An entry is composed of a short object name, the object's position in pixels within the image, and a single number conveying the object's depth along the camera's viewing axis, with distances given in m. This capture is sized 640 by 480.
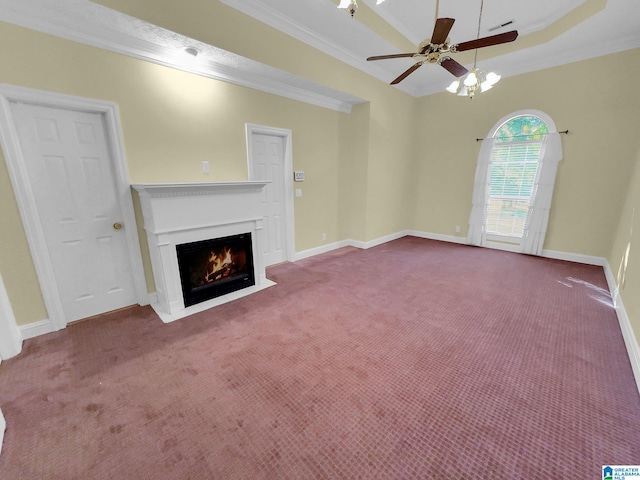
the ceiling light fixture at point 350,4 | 1.67
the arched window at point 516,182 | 4.20
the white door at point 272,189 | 3.69
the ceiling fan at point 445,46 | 1.80
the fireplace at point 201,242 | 2.53
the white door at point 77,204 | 2.18
